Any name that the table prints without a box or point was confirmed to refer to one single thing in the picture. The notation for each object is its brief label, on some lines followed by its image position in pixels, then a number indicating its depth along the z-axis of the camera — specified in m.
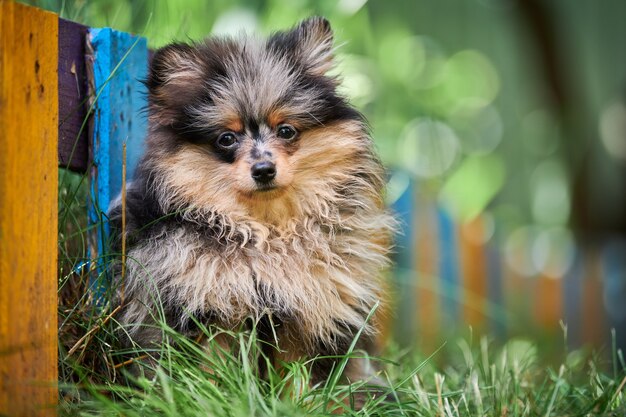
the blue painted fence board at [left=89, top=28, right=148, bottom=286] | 3.43
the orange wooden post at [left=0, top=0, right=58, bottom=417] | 2.34
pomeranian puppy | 3.11
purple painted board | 3.28
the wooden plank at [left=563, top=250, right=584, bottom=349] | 6.91
